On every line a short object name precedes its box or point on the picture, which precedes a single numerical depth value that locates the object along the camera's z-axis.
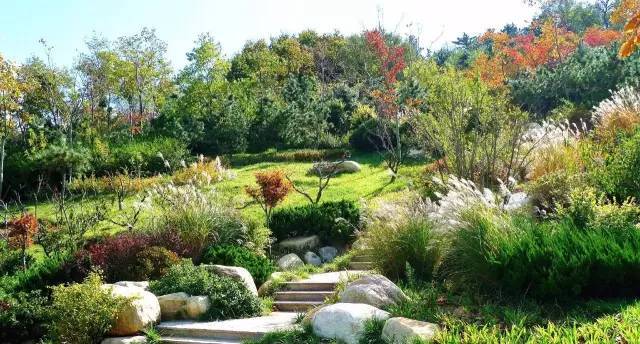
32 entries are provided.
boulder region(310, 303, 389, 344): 6.60
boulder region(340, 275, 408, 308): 7.48
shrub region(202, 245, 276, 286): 10.27
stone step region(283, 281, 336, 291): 9.59
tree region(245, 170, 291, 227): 12.94
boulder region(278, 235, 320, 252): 12.77
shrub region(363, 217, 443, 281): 8.68
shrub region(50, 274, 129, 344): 7.90
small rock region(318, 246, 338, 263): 12.55
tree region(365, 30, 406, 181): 21.66
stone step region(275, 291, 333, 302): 9.35
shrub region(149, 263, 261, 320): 8.83
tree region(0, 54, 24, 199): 18.27
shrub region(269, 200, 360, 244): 12.90
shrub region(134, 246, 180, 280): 10.05
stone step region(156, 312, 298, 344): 7.79
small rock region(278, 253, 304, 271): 11.65
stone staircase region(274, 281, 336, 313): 9.25
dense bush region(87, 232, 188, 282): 10.12
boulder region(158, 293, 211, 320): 8.76
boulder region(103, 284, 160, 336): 8.19
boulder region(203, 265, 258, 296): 9.31
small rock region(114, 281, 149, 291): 9.18
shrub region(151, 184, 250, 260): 11.41
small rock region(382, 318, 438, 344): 5.92
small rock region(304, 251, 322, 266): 12.24
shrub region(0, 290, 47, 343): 8.59
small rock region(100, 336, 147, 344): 7.96
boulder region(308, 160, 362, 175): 19.92
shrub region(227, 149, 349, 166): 23.12
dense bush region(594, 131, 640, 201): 9.63
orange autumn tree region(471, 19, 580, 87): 34.59
